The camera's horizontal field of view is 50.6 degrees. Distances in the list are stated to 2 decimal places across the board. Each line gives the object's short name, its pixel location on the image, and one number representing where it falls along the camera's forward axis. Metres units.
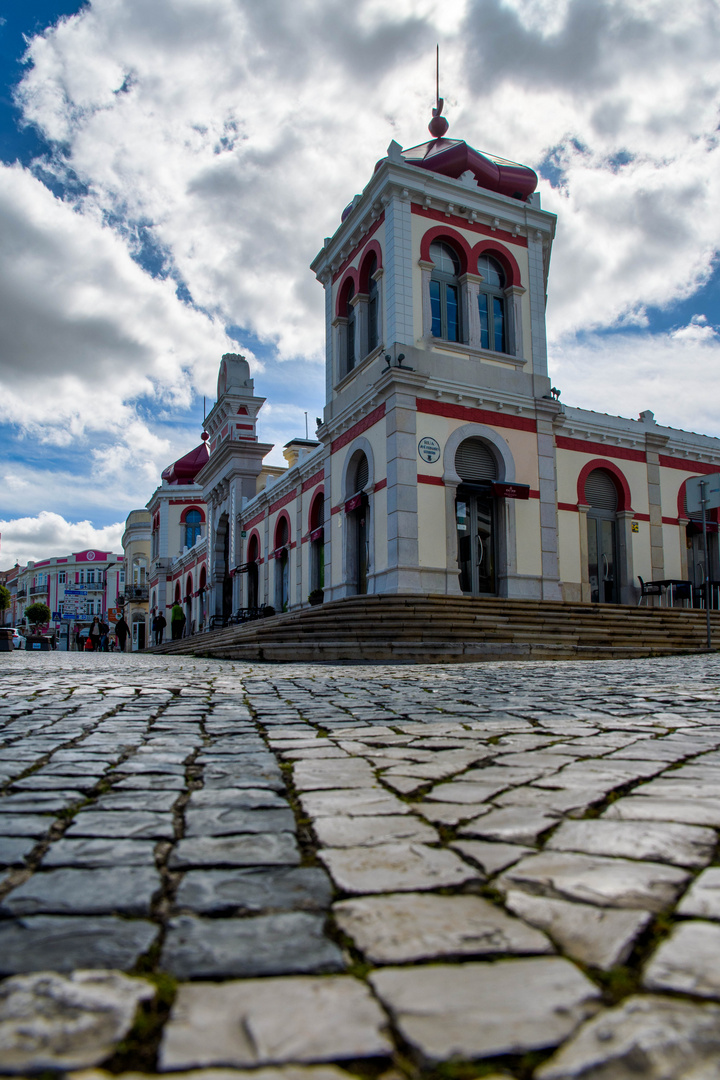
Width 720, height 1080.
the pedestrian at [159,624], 38.58
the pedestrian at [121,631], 30.36
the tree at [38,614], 77.81
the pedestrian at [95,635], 35.31
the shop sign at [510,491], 18.08
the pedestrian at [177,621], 42.63
